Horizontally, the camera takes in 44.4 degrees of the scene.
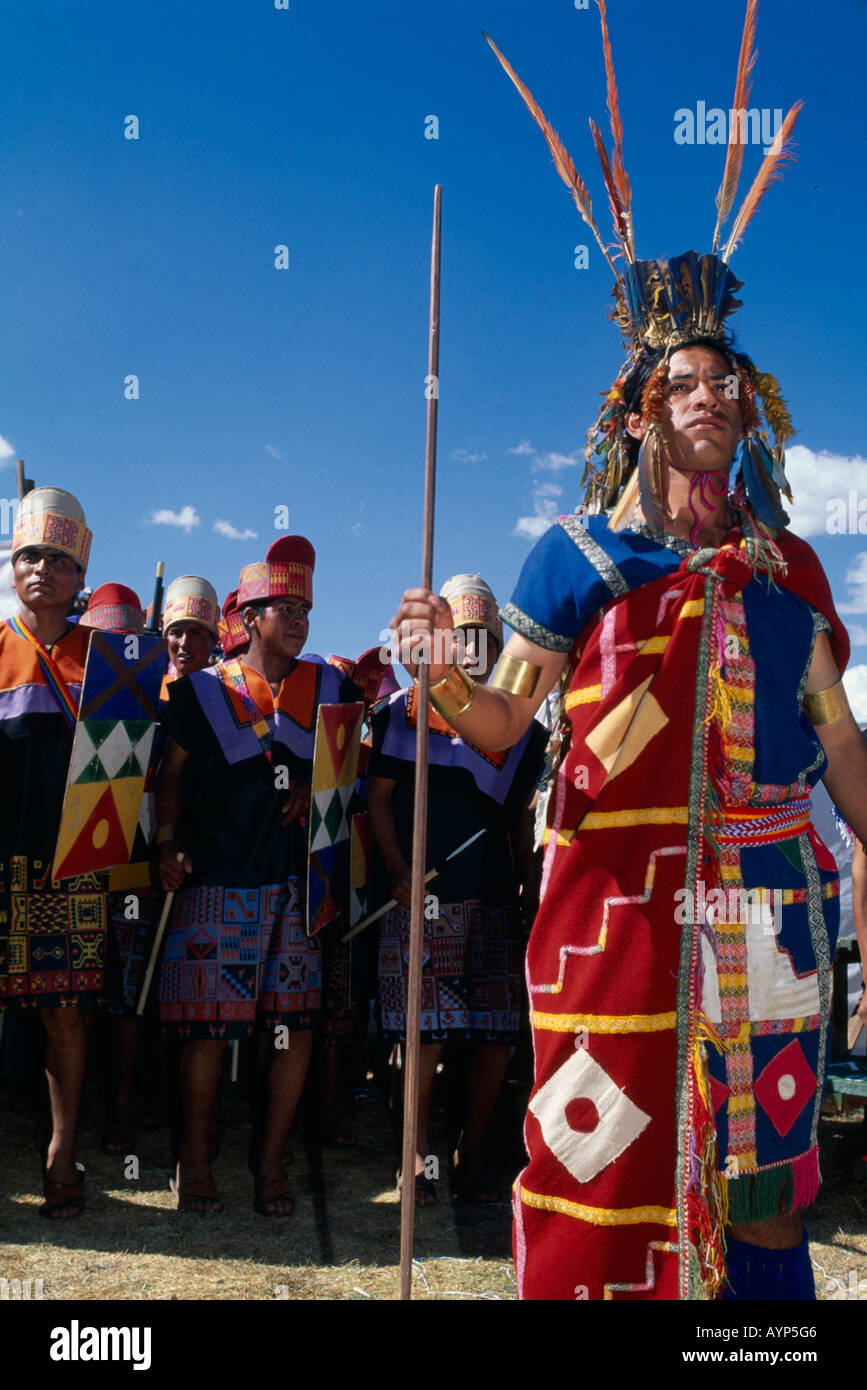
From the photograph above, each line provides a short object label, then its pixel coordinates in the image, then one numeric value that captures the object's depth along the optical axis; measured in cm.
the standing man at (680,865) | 201
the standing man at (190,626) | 559
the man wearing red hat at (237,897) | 380
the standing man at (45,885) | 372
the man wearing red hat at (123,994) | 457
